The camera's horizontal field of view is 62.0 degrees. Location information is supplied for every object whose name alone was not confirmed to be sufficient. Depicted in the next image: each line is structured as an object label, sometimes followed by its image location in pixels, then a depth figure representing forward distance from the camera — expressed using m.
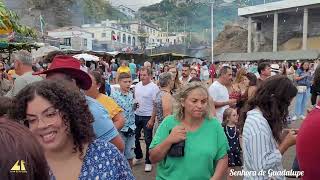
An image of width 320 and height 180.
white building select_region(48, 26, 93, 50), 41.20
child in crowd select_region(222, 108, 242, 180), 3.68
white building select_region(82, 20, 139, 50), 63.97
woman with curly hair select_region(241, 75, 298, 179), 1.96
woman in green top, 2.03
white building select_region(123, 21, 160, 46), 82.44
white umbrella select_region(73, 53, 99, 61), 12.39
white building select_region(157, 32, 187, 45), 90.89
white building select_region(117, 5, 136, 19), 115.64
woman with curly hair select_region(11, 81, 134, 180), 1.37
